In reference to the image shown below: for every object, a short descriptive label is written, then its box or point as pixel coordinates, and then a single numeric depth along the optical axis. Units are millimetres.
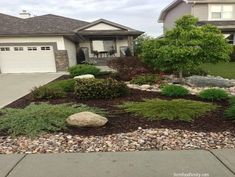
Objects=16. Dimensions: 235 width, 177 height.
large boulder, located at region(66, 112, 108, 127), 3645
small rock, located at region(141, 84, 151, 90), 6889
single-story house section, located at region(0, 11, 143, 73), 13393
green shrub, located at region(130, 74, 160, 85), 7467
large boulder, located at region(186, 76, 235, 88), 6993
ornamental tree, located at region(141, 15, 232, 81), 7076
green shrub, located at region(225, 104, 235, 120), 3862
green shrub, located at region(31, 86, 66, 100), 5805
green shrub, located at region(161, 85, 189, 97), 5711
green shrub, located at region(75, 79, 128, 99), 5645
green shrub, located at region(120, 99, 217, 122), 4028
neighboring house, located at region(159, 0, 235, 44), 15781
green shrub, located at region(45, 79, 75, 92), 6740
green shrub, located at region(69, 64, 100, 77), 10159
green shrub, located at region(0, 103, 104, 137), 3566
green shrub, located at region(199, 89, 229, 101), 5268
